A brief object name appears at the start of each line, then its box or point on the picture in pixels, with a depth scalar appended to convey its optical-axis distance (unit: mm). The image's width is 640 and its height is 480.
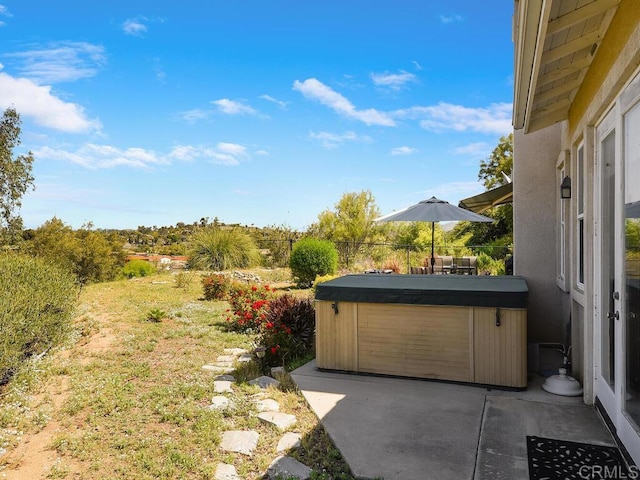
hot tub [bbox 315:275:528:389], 4355
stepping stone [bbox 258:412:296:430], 3639
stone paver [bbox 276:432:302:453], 3253
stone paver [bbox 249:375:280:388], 4657
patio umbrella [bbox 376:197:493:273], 8898
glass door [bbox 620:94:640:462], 2625
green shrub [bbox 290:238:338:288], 12295
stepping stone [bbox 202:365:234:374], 5227
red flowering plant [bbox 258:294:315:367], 5621
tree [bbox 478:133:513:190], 22688
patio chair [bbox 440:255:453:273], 11453
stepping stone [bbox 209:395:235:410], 4039
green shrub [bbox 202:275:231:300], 10546
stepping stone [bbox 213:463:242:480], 2869
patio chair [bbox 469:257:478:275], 11430
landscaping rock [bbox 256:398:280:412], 3988
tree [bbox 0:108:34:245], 11930
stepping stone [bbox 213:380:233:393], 4535
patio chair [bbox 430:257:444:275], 11548
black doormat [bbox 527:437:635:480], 2740
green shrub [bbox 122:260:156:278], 15711
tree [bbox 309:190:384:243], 19828
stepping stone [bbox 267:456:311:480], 2841
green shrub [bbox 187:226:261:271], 15148
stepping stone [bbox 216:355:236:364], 5717
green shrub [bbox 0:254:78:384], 4355
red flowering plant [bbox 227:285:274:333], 7008
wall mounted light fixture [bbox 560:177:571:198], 4797
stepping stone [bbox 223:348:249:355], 6121
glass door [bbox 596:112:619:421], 3174
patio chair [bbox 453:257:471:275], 11461
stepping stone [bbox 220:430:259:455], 3254
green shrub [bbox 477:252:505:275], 11920
